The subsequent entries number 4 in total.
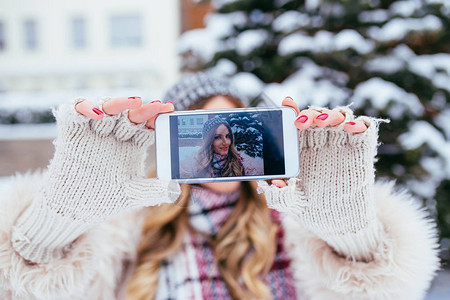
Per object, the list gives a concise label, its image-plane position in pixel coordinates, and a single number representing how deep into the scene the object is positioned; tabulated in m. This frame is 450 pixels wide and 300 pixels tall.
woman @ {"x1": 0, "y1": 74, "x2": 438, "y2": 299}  0.69
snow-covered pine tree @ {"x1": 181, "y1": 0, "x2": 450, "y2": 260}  2.08
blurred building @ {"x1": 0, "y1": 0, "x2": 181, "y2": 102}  9.99
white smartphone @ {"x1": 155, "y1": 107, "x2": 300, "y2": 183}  0.66
